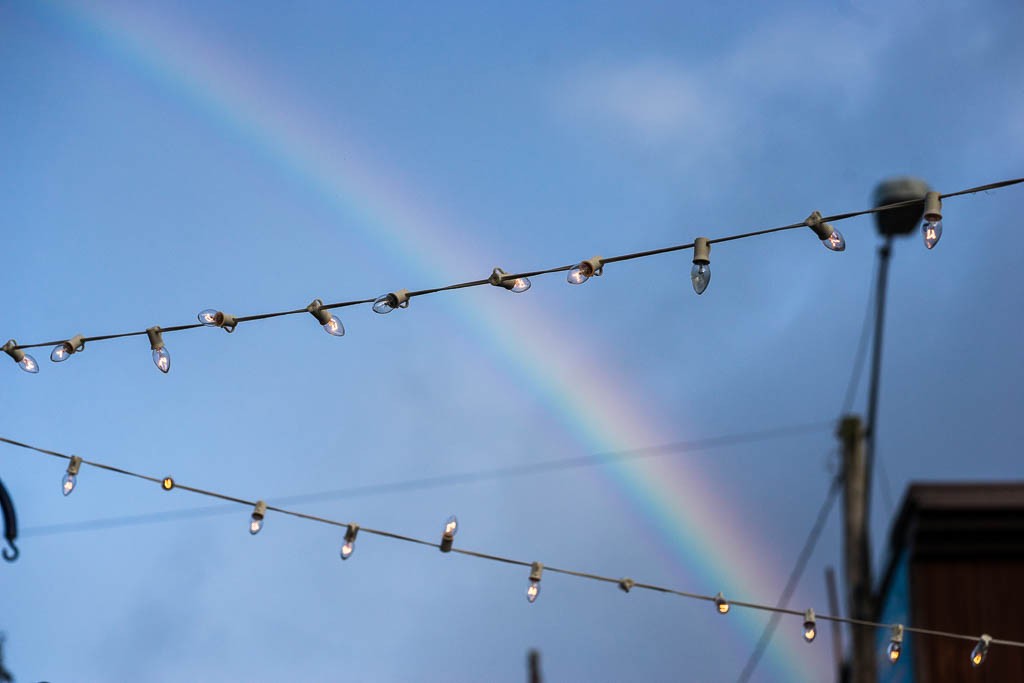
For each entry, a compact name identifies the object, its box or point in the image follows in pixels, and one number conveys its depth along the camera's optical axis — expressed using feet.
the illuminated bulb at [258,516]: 17.65
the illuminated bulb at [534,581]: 17.21
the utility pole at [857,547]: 40.34
